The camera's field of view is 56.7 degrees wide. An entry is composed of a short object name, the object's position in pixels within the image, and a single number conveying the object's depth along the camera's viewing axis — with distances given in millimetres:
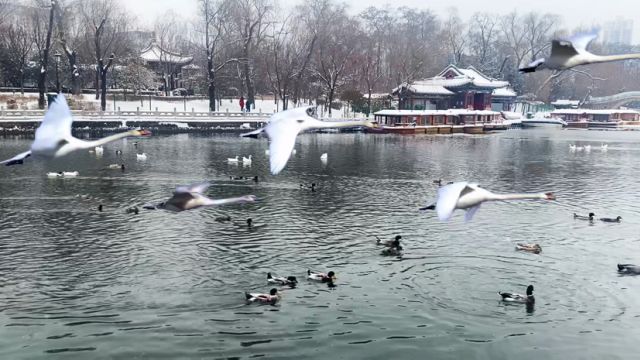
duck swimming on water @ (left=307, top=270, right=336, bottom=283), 19453
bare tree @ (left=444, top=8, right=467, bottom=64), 128012
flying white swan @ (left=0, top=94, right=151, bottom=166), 5570
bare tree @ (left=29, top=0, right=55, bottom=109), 71188
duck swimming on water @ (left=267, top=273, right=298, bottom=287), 19062
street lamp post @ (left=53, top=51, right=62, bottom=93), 77781
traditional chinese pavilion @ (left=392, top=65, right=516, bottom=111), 93750
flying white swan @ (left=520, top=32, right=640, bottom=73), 4957
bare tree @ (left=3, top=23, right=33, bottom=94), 77688
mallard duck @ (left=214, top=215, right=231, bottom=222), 27953
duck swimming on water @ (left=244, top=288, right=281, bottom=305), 17656
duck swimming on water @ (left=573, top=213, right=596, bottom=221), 28234
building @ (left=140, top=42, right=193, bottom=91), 95125
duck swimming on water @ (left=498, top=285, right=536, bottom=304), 17828
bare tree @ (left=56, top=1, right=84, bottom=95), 76250
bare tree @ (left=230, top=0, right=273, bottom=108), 80438
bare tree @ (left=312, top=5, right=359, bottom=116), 85938
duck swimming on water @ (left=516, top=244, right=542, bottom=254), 23000
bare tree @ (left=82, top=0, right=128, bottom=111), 79238
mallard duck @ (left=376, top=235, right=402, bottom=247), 23228
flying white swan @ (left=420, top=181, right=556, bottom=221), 5598
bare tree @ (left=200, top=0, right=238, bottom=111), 81125
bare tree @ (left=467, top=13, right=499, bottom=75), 119538
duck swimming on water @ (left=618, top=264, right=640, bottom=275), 20531
